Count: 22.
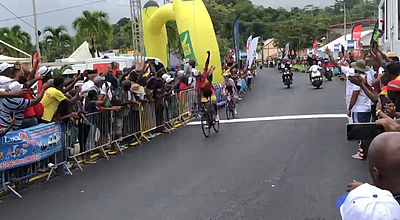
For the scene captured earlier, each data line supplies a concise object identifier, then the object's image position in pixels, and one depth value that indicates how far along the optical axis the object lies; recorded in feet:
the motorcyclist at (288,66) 90.92
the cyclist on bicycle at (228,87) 55.47
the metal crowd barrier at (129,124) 37.24
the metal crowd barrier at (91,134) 31.09
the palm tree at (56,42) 165.17
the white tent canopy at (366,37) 198.38
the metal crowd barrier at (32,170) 25.18
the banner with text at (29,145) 24.66
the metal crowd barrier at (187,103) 52.49
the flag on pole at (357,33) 126.25
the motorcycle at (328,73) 108.58
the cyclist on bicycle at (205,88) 42.39
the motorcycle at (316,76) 86.33
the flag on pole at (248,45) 92.78
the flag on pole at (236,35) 95.39
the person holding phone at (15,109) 25.41
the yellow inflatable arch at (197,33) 73.26
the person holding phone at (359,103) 29.74
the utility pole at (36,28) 109.97
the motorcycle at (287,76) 91.25
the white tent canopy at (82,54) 125.70
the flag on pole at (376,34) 99.34
